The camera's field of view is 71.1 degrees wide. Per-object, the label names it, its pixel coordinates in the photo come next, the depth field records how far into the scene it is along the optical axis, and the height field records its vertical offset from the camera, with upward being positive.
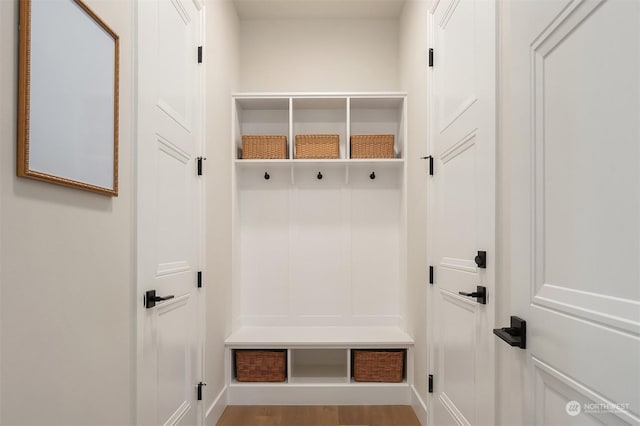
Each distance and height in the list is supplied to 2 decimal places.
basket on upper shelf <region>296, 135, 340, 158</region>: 3.45 +0.56
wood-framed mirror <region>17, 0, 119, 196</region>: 1.05 +0.33
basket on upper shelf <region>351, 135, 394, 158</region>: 3.46 +0.55
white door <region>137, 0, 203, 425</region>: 1.75 +0.04
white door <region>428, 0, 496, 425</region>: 1.72 +0.05
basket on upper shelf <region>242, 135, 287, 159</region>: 3.43 +0.55
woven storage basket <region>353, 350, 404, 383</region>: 3.13 -1.03
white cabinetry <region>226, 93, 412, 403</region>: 3.59 -0.13
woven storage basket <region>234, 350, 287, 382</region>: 3.13 -1.03
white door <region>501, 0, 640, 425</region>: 0.88 +0.03
